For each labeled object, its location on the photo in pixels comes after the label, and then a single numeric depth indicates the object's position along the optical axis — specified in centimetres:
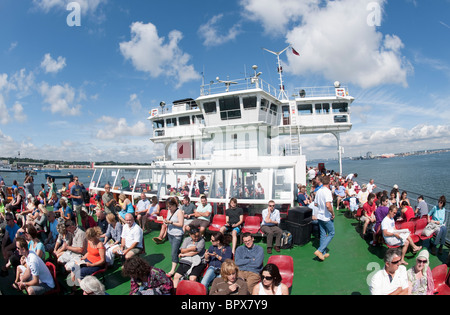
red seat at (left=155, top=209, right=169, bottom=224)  770
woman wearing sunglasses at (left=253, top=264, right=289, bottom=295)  298
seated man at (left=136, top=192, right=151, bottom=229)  798
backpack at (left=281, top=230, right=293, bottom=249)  612
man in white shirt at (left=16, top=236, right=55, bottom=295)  380
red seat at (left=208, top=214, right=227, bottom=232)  667
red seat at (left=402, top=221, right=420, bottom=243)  543
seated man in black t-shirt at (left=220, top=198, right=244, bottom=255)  623
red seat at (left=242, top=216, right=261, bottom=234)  645
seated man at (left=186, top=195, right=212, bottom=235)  634
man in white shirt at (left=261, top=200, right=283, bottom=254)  596
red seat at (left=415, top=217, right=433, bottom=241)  562
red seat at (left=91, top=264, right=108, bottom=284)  449
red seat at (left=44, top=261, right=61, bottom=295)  405
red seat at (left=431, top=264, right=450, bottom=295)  344
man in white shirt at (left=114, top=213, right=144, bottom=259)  500
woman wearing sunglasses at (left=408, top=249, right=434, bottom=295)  322
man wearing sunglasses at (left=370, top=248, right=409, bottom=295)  311
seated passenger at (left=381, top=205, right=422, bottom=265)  508
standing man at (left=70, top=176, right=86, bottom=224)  915
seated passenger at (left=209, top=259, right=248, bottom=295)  324
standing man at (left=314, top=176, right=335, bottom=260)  520
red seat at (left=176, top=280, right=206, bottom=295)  323
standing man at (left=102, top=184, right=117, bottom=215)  816
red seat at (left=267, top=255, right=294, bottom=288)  401
